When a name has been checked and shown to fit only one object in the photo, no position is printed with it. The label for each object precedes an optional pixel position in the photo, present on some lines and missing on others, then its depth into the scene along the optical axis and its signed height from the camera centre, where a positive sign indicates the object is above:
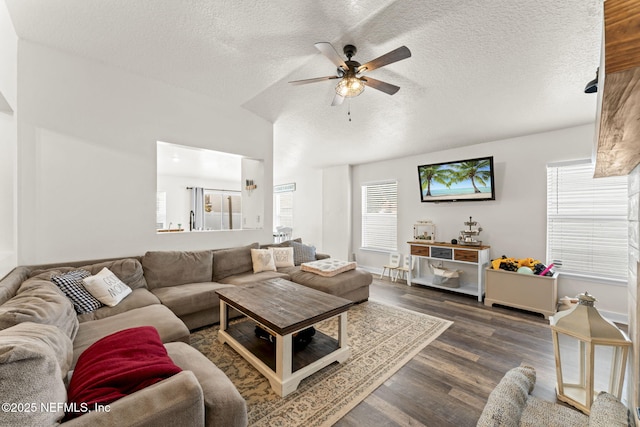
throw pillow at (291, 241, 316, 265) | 4.23 -0.73
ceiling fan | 1.87 +1.14
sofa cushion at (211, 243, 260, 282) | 3.39 -0.72
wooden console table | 3.84 -0.77
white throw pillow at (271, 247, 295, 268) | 3.98 -0.73
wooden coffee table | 1.84 -0.95
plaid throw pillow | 2.13 -0.72
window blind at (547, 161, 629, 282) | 3.17 -0.14
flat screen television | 3.93 +0.50
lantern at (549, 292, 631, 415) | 1.44 -0.78
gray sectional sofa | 0.86 -0.75
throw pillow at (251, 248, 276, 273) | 3.62 -0.72
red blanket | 1.03 -0.73
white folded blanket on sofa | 3.48 -0.81
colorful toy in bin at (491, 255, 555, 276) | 3.33 -0.74
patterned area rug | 1.66 -1.31
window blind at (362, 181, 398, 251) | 5.37 -0.11
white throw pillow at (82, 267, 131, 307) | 2.27 -0.72
